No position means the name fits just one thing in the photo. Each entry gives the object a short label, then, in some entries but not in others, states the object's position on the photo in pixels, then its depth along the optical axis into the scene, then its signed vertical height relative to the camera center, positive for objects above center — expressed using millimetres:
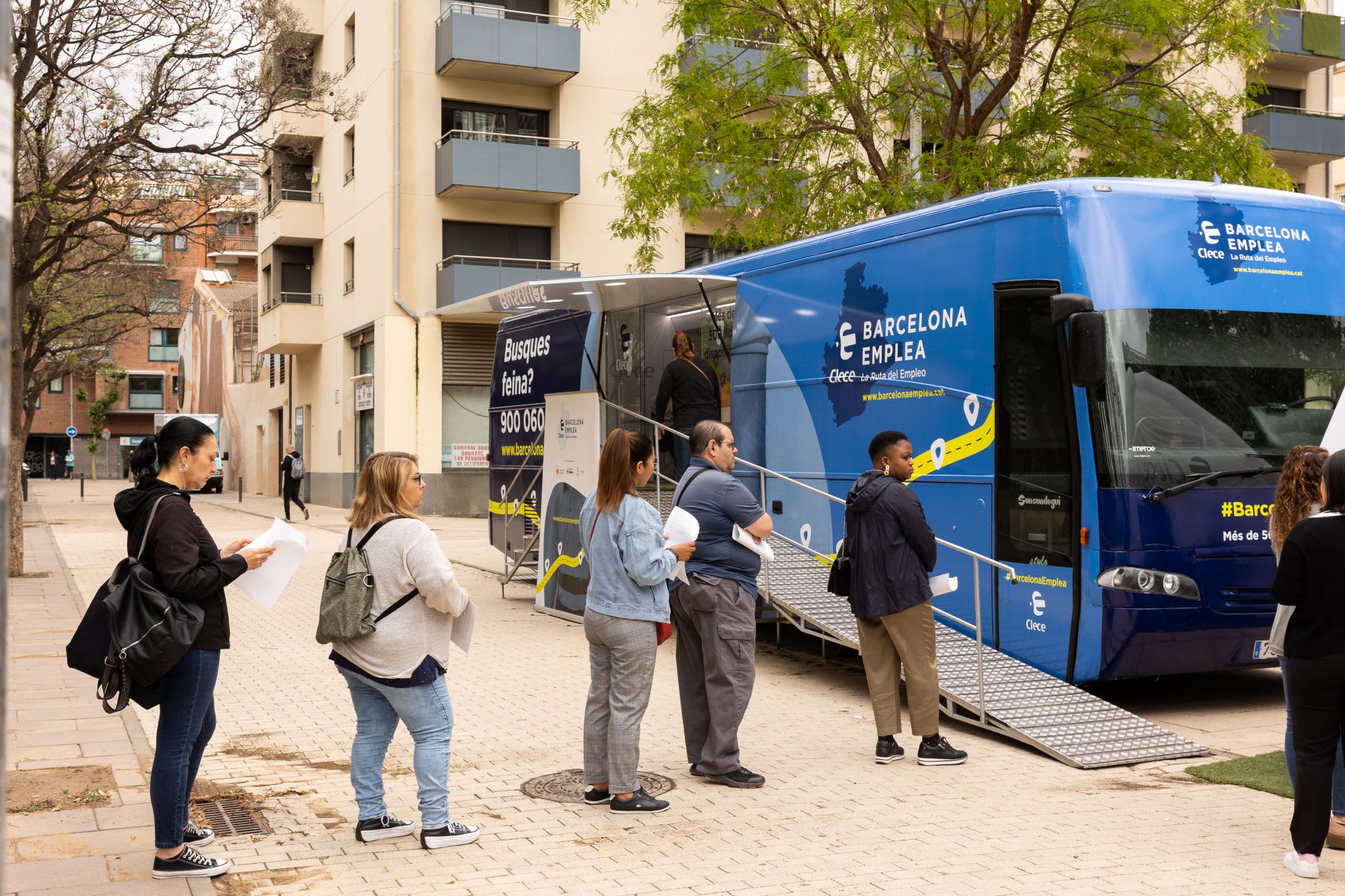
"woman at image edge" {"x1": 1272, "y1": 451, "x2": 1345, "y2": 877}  5199 -893
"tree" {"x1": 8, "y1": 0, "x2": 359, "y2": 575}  14906 +3689
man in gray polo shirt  6879 -992
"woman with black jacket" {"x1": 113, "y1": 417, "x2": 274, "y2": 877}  5000 -577
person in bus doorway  11734 +270
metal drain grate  5992 -1820
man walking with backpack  29688 -1090
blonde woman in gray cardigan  5480 -933
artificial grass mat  6738 -1829
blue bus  8070 +212
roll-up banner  12789 -655
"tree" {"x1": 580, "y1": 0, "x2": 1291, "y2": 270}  15141 +3841
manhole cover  6637 -1844
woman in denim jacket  6191 -859
